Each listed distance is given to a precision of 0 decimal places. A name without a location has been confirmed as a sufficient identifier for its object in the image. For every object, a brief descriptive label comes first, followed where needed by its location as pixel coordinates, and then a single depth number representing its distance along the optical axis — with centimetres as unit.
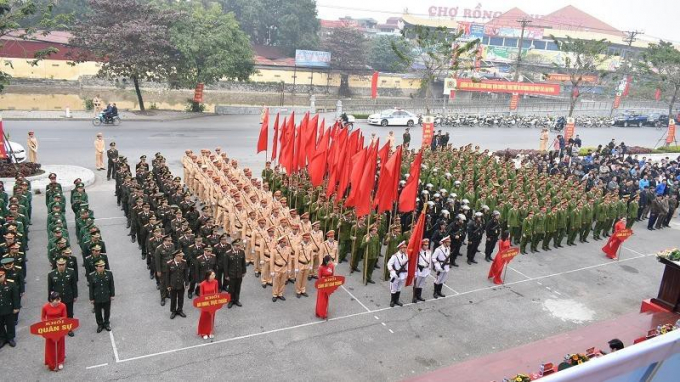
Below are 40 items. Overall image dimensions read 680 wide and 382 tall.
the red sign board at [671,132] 3036
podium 805
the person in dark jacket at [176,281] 841
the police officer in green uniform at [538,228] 1293
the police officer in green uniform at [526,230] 1272
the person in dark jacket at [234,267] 899
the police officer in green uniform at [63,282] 768
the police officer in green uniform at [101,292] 779
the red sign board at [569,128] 2591
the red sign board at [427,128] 2277
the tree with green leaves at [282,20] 5781
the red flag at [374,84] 4120
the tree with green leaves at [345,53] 5147
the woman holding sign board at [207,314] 787
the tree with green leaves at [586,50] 3400
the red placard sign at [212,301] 761
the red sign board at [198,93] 3228
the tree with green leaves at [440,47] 2808
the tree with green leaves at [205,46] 2953
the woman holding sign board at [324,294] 872
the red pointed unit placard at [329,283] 861
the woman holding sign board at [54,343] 684
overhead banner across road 3884
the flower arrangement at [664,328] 591
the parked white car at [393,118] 3281
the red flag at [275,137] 1470
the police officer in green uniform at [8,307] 725
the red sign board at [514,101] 4018
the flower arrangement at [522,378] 525
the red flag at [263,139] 1513
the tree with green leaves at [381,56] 6022
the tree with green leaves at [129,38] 2775
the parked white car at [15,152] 1641
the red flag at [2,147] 1560
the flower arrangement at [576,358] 546
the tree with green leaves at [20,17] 1455
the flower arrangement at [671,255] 813
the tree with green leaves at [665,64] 3712
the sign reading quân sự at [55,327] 655
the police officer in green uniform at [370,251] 1036
